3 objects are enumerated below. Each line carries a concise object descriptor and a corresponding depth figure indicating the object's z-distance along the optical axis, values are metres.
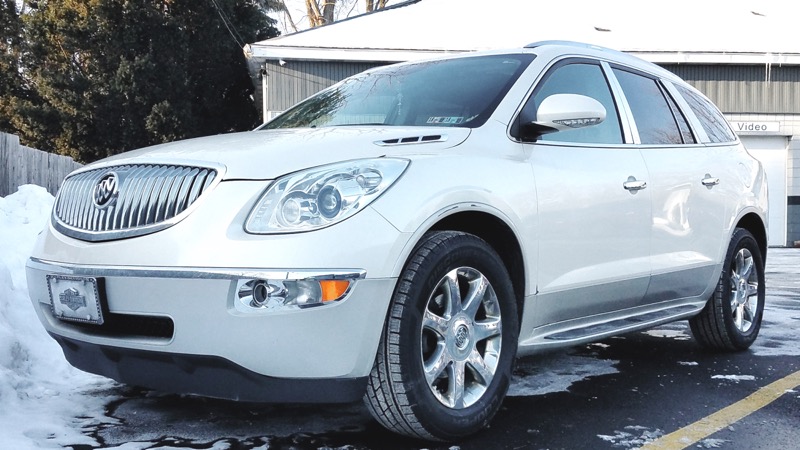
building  16.50
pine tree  25.88
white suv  2.67
